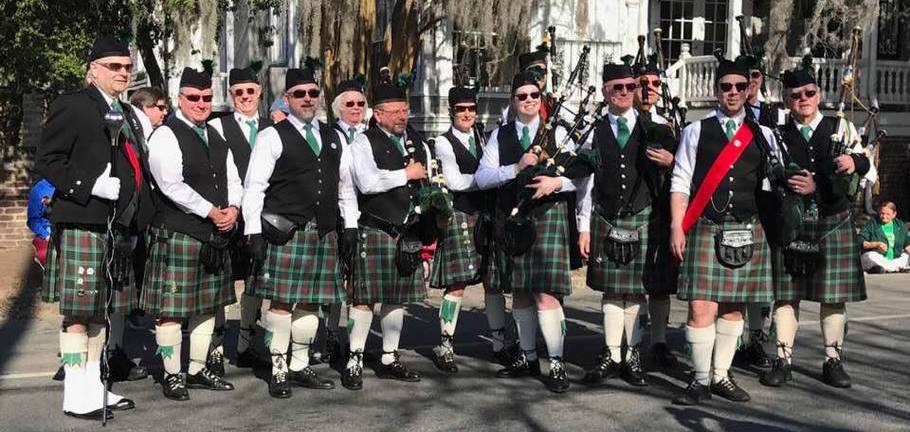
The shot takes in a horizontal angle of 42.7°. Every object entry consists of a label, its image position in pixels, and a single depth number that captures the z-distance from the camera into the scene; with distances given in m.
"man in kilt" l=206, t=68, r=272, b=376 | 7.40
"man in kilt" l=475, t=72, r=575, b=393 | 7.22
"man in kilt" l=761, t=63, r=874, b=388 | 7.10
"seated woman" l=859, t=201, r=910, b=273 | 14.06
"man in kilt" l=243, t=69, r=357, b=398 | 6.88
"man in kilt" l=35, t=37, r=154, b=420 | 6.29
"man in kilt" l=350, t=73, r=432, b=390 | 7.19
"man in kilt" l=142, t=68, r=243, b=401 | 6.78
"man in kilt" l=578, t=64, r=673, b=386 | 7.22
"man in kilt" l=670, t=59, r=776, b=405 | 6.71
